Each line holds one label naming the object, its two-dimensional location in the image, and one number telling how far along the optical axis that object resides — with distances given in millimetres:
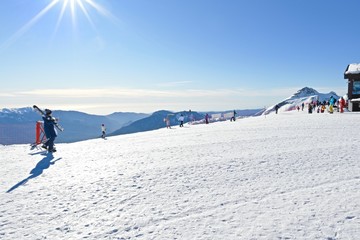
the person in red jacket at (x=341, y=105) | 28359
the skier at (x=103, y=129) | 22723
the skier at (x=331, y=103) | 28641
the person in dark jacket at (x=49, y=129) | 11555
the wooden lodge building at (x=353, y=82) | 34375
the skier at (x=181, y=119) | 28828
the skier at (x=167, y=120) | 27556
